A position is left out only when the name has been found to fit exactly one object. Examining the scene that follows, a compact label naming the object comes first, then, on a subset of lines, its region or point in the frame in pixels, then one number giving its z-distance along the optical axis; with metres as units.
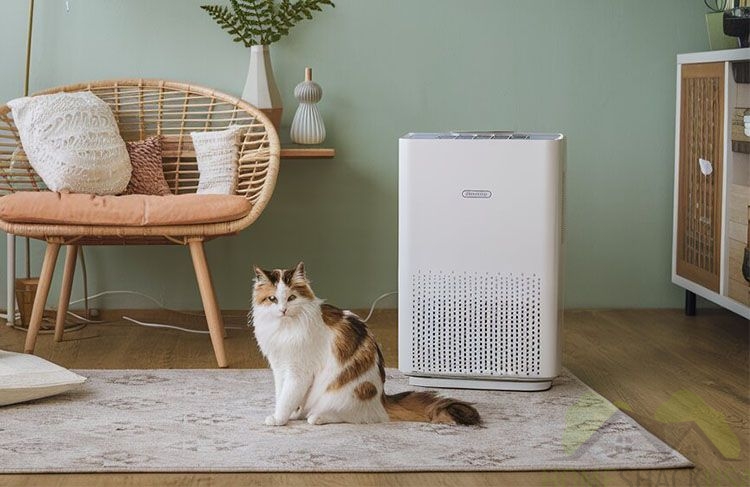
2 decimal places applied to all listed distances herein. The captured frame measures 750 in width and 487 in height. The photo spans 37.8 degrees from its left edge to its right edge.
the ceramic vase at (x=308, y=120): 3.70
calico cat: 2.37
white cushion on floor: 2.53
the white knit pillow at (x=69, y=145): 3.22
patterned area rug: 2.12
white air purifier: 2.71
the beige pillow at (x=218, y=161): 3.44
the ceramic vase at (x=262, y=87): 3.65
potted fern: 3.66
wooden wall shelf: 3.55
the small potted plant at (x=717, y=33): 3.66
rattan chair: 3.05
